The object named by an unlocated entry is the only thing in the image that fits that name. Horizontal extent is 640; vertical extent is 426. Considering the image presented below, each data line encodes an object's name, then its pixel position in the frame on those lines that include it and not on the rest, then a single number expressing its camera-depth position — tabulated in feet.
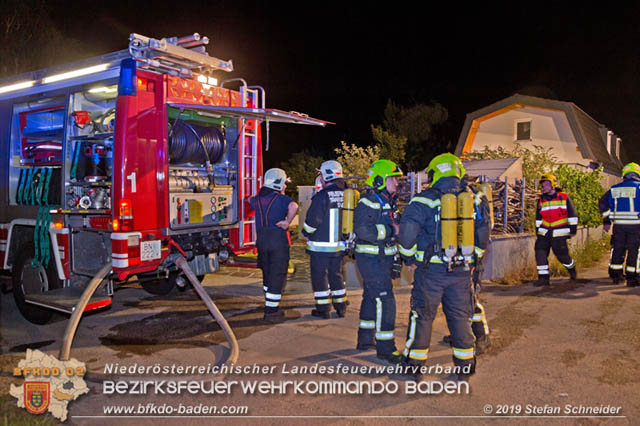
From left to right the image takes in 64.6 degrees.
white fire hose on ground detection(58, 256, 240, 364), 15.71
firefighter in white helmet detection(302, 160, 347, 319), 20.33
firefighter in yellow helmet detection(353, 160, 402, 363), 16.02
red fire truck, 18.44
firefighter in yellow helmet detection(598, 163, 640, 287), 28.02
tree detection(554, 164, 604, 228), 38.96
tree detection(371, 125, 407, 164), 79.56
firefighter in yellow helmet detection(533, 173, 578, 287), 28.02
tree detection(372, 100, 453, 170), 91.20
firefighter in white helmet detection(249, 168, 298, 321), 20.80
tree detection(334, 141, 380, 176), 61.51
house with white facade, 62.69
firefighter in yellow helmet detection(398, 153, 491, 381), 14.20
